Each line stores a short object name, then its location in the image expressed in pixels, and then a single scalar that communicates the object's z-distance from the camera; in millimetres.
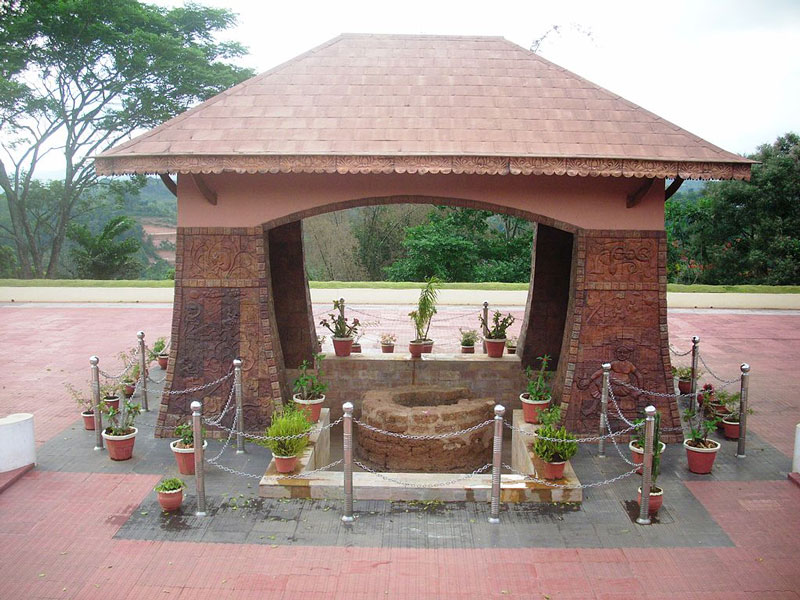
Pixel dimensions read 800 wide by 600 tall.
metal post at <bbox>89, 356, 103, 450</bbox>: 8062
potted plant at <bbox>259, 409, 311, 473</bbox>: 7055
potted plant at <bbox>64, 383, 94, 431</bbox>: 8727
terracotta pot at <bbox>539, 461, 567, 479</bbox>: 6949
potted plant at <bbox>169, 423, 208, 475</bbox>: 7266
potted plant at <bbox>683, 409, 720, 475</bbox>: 7449
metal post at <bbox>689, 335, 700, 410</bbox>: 9611
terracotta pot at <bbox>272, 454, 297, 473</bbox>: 7062
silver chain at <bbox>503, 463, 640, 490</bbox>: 6828
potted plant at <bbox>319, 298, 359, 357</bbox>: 10289
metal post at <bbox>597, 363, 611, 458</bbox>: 7962
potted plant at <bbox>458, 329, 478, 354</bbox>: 11547
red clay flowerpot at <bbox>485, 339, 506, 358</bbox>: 10383
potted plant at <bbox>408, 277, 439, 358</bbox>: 10289
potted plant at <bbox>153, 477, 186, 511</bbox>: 6508
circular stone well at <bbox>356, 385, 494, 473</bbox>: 8359
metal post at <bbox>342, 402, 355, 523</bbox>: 6355
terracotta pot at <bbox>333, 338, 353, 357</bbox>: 10281
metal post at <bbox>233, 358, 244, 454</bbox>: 8031
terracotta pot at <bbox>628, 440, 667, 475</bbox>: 7316
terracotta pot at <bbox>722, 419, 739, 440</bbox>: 8516
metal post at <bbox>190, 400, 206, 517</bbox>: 6531
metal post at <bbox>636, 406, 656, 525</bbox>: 6391
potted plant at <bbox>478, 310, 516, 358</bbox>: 10367
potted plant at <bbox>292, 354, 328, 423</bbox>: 8562
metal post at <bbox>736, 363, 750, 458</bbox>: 7941
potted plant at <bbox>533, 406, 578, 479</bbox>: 6926
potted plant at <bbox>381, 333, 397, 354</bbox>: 11969
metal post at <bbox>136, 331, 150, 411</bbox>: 9719
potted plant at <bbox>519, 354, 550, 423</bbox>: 8461
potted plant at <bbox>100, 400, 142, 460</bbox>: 7657
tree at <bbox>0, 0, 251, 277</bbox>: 21562
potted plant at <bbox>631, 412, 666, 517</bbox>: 6536
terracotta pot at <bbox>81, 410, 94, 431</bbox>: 8711
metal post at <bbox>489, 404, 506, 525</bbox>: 6359
